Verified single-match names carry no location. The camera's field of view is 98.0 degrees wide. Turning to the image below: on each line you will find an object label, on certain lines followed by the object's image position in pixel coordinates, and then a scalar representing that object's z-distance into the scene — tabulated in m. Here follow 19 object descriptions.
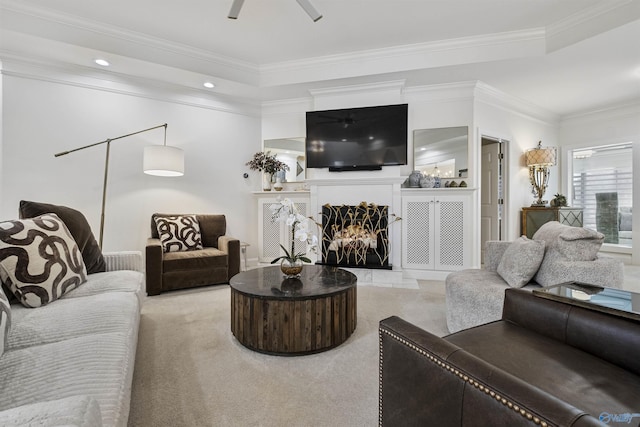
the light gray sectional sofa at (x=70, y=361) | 0.61
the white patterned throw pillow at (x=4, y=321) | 0.94
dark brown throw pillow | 1.96
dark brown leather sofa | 0.58
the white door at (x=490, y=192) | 4.50
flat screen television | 3.70
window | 4.54
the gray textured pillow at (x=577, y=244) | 1.68
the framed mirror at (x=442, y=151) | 3.83
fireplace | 3.73
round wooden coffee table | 1.78
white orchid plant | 1.99
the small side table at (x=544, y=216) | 4.33
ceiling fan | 2.15
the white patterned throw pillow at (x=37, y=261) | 1.40
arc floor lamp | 3.22
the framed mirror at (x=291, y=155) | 4.47
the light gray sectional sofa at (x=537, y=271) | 1.64
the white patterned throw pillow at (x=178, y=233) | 3.43
